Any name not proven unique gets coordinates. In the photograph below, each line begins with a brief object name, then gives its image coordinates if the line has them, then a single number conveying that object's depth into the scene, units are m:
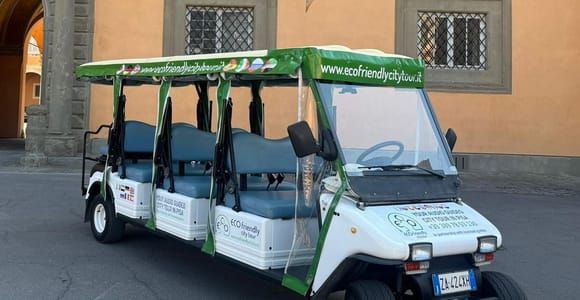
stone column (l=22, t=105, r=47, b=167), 14.30
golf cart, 3.73
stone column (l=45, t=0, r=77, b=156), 14.19
